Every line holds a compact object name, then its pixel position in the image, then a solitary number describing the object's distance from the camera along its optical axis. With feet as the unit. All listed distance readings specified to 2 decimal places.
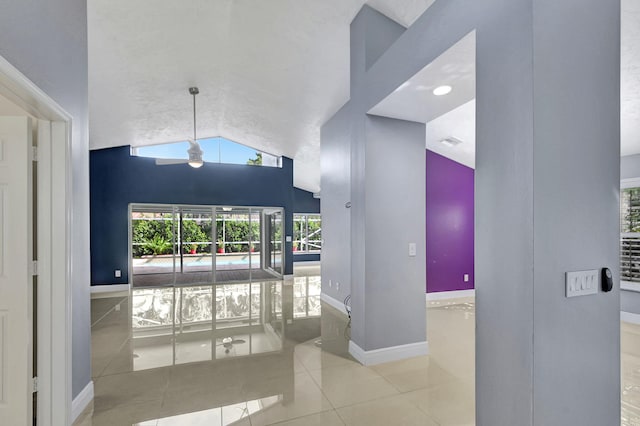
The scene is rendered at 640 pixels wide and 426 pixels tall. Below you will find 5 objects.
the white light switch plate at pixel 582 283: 4.93
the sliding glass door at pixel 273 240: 26.94
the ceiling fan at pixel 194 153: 16.33
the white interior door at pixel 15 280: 6.34
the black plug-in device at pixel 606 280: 5.32
